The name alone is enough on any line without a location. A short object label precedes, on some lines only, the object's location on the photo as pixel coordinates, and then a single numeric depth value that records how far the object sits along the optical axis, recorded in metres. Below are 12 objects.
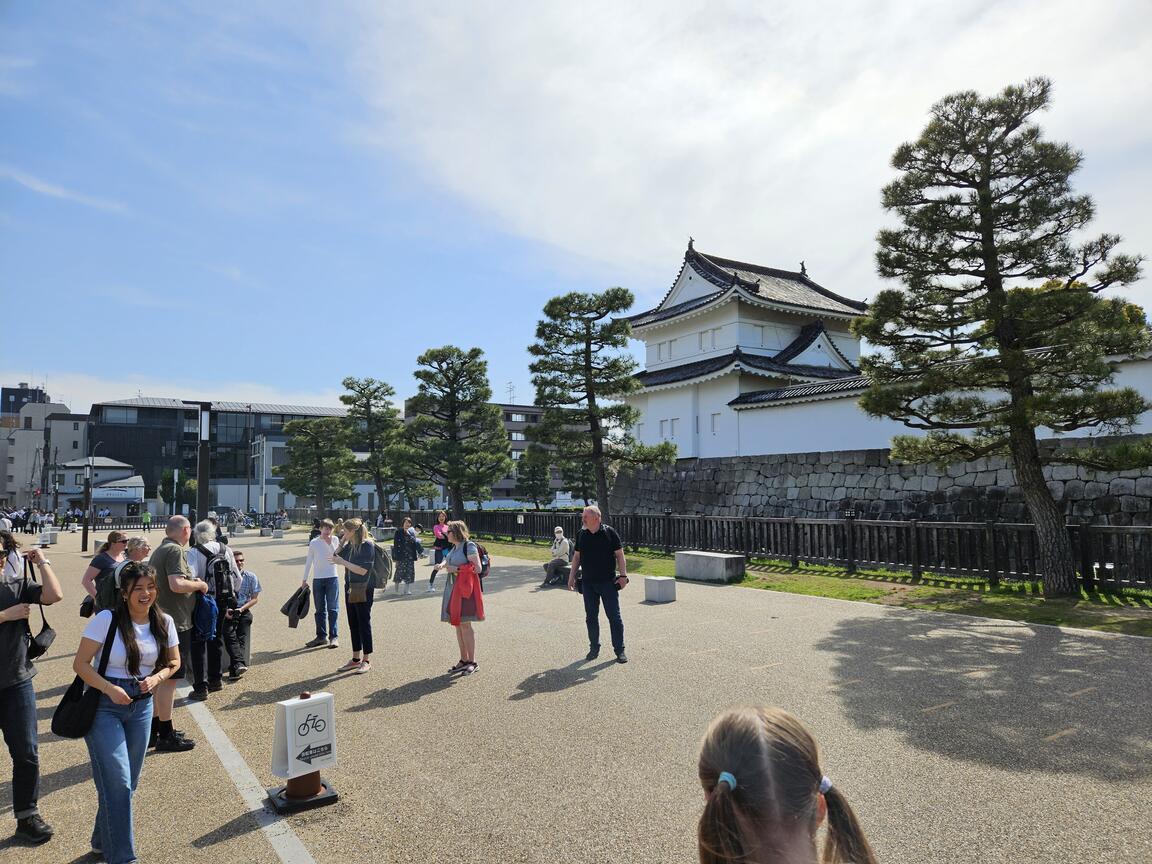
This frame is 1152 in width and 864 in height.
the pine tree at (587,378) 22.59
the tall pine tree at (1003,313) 11.35
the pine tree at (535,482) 52.09
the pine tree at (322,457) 45.47
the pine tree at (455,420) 30.92
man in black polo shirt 8.34
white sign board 4.50
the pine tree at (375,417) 40.81
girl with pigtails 1.57
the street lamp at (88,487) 35.02
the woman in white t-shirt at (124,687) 3.66
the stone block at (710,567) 15.10
